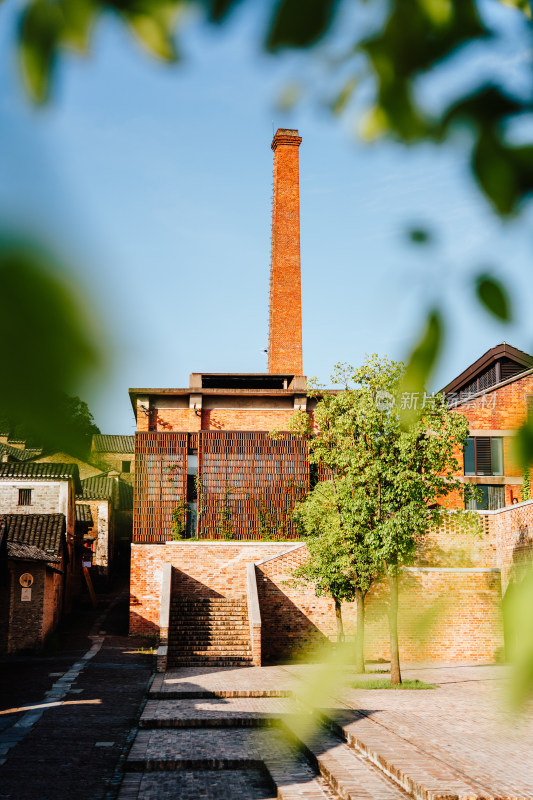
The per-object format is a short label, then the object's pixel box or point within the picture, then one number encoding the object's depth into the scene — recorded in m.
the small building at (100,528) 35.91
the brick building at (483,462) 26.66
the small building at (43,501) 31.42
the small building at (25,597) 22.73
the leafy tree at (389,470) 17.08
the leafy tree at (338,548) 18.23
